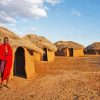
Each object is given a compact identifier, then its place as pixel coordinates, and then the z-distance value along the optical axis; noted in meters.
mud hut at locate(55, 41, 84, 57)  15.34
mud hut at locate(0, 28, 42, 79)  5.95
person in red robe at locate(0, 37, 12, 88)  4.83
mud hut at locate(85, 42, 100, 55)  17.98
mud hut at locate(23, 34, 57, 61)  10.65
